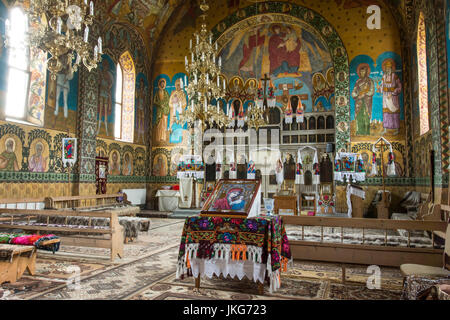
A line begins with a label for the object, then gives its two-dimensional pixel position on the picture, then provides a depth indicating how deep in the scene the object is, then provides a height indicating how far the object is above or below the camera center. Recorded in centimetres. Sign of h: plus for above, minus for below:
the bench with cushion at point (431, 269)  298 -83
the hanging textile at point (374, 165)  1203 +69
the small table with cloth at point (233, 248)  365 -78
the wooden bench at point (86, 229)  546 -88
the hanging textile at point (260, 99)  1421 +368
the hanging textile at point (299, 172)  1325 +43
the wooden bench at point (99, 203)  830 -78
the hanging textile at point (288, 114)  1513 +322
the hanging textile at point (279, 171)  1401 +48
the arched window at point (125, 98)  1375 +353
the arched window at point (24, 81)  878 +279
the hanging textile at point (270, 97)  1358 +366
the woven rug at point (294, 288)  371 -134
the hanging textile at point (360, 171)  1120 +43
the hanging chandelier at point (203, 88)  884 +263
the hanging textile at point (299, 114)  1491 +319
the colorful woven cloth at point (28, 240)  452 -88
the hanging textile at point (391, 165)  1118 +65
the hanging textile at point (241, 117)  1550 +312
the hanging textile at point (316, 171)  1307 +47
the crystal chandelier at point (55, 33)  482 +226
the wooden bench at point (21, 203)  755 -63
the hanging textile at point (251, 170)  1362 +49
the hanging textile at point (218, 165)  1456 +74
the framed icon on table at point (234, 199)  384 -22
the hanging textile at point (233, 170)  1480 +52
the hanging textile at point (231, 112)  1560 +337
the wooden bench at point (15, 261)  393 -107
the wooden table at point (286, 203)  1055 -69
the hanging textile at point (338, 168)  1135 +53
